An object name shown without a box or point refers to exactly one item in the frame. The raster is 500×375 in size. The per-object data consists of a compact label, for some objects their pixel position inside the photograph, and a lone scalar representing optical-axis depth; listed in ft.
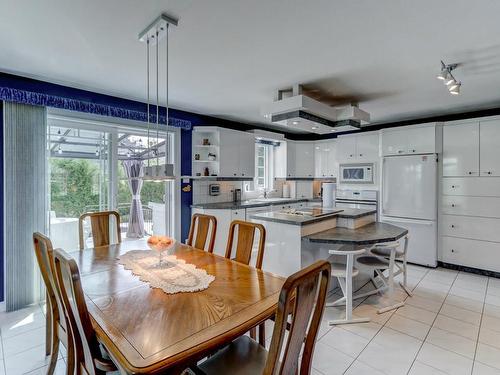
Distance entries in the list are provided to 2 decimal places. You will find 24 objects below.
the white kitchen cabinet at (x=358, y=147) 16.30
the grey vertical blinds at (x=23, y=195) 9.25
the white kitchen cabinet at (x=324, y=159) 19.44
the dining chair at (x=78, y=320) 3.73
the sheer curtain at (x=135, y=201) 12.74
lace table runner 5.48
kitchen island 9.57
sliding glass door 10.77
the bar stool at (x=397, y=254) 10.36
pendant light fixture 6.11
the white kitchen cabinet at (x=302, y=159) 20.03
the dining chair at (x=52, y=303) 4.98
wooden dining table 3.46
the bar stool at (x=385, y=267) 9.40
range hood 9.73
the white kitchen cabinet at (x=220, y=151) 15.01
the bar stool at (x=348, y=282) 8.57
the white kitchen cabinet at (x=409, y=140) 14.05
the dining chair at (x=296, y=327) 2.99
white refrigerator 13.99
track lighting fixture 7.92
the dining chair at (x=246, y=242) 7.13
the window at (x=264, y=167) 19.39
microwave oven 16.37
